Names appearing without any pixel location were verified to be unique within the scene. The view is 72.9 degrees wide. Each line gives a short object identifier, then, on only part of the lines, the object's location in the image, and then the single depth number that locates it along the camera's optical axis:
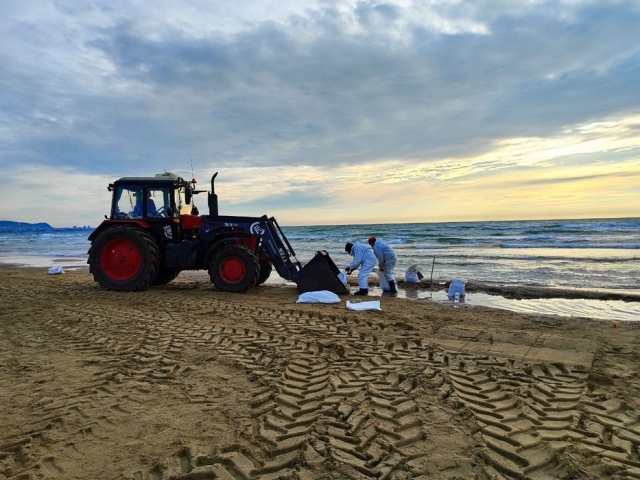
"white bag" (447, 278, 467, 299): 9.13
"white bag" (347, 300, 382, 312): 7.42
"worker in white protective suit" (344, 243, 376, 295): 9.52
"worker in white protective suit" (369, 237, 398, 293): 9.76
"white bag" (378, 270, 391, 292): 10.05
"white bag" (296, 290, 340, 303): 8.15
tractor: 9.12
